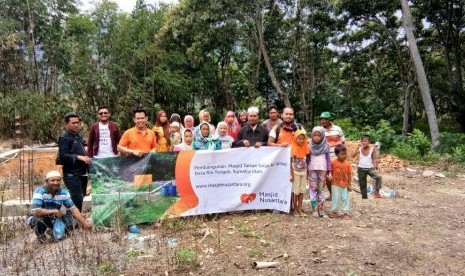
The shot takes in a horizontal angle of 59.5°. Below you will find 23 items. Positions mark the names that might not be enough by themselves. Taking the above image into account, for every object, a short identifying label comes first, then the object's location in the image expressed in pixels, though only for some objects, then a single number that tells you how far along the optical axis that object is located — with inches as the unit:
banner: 201.8
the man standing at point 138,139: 204.5
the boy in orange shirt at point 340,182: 215.9
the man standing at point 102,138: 215.2
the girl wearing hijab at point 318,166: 212.4
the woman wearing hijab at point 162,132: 236.7
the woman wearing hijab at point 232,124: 251.9
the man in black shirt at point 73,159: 197.9
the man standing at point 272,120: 231.4
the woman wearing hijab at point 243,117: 272.4
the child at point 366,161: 266.4
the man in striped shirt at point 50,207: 187.5
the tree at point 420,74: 490.0
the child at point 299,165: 210.2
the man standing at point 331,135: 244.1
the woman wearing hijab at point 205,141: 221.5
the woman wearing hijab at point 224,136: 221.8
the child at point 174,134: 244.5
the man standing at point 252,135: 218.2
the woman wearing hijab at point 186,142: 223.5
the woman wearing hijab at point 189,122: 251.1
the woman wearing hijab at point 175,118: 265.0
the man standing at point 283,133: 215.6
